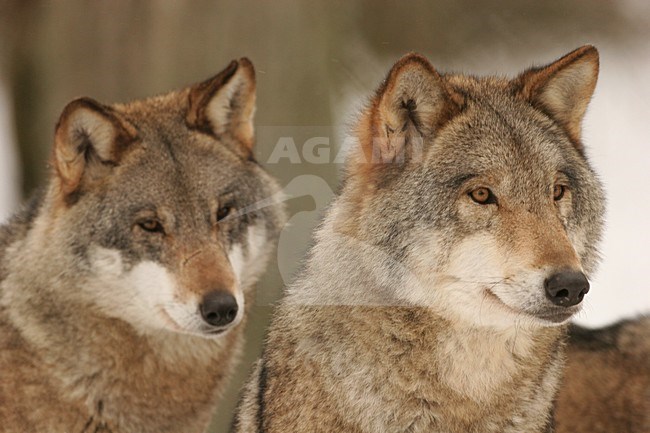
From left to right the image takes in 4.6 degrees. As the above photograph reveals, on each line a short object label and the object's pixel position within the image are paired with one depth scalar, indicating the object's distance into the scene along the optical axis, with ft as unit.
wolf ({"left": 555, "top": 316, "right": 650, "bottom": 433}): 22.84
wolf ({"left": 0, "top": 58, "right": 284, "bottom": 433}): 22.34
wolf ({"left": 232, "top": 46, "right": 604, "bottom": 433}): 21.89
